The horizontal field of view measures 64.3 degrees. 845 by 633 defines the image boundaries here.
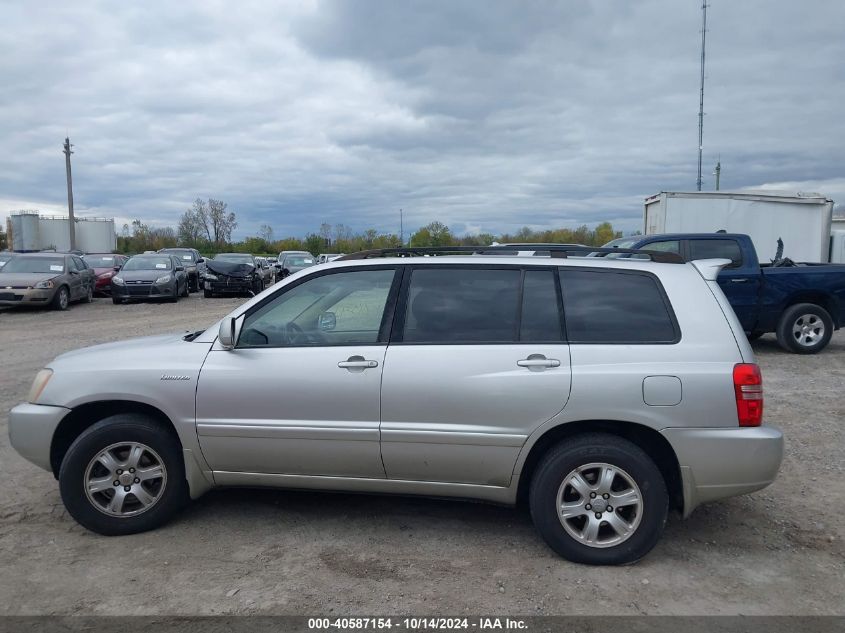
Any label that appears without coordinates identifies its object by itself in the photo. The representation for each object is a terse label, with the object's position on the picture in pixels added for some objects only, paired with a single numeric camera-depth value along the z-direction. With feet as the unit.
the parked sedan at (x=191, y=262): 82.89
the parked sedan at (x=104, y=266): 74.33
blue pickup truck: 33.73
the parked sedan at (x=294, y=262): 90.02
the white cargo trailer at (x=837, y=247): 60.13
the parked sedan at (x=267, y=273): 82.99
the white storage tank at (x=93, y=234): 170.91
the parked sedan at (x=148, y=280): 65.10
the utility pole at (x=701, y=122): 67.67
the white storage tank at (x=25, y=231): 164.45
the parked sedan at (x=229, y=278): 75.15
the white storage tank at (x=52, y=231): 168.55
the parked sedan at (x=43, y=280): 55.77
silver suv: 12.03
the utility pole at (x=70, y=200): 142.20
